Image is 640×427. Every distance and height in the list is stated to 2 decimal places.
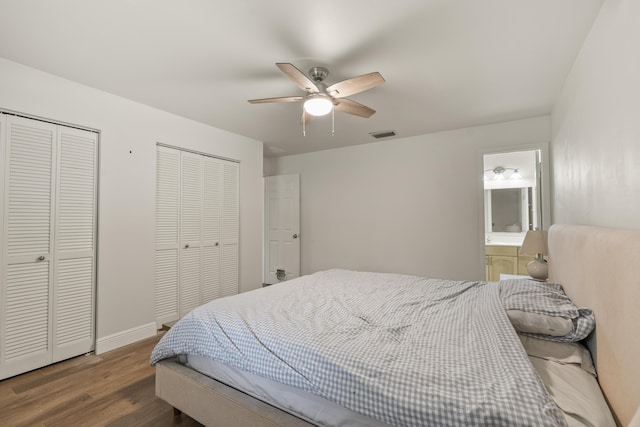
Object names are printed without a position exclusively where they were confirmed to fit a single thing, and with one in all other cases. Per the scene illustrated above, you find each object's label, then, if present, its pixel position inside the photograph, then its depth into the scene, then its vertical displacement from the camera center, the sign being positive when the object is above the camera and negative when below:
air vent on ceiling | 3.87 +1.17
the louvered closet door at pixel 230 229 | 3.85 -0.09
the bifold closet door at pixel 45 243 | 2.22 -0.16
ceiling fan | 1.99 +0.96
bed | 0.99 -0.58
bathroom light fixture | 4.66 +0.76
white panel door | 5.03 -0.09
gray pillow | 1.37 -0.44
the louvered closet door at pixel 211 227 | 3.64 -0.06
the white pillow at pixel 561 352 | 1.34 -0.62
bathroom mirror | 4.62 +0.18
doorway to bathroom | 4.44 +0.18
